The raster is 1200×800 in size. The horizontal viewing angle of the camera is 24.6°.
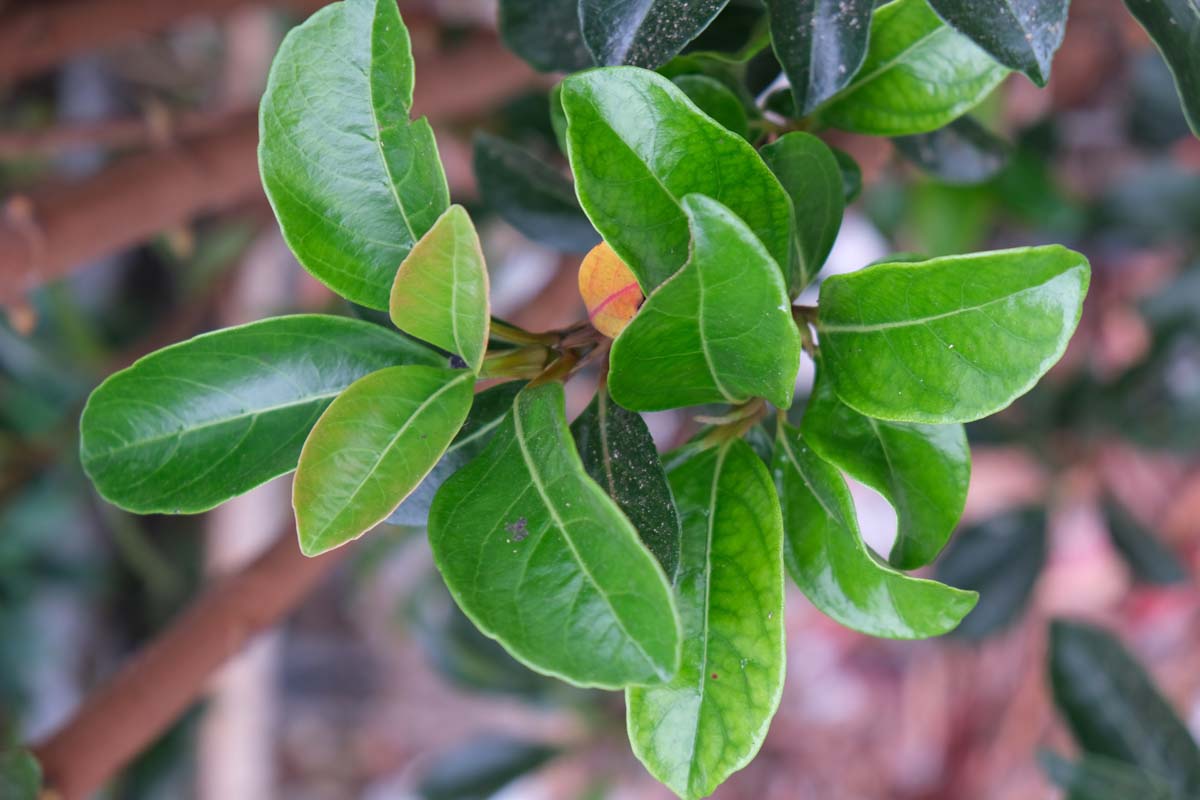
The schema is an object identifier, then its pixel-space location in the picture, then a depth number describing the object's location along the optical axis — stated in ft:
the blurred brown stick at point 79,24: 3.06
